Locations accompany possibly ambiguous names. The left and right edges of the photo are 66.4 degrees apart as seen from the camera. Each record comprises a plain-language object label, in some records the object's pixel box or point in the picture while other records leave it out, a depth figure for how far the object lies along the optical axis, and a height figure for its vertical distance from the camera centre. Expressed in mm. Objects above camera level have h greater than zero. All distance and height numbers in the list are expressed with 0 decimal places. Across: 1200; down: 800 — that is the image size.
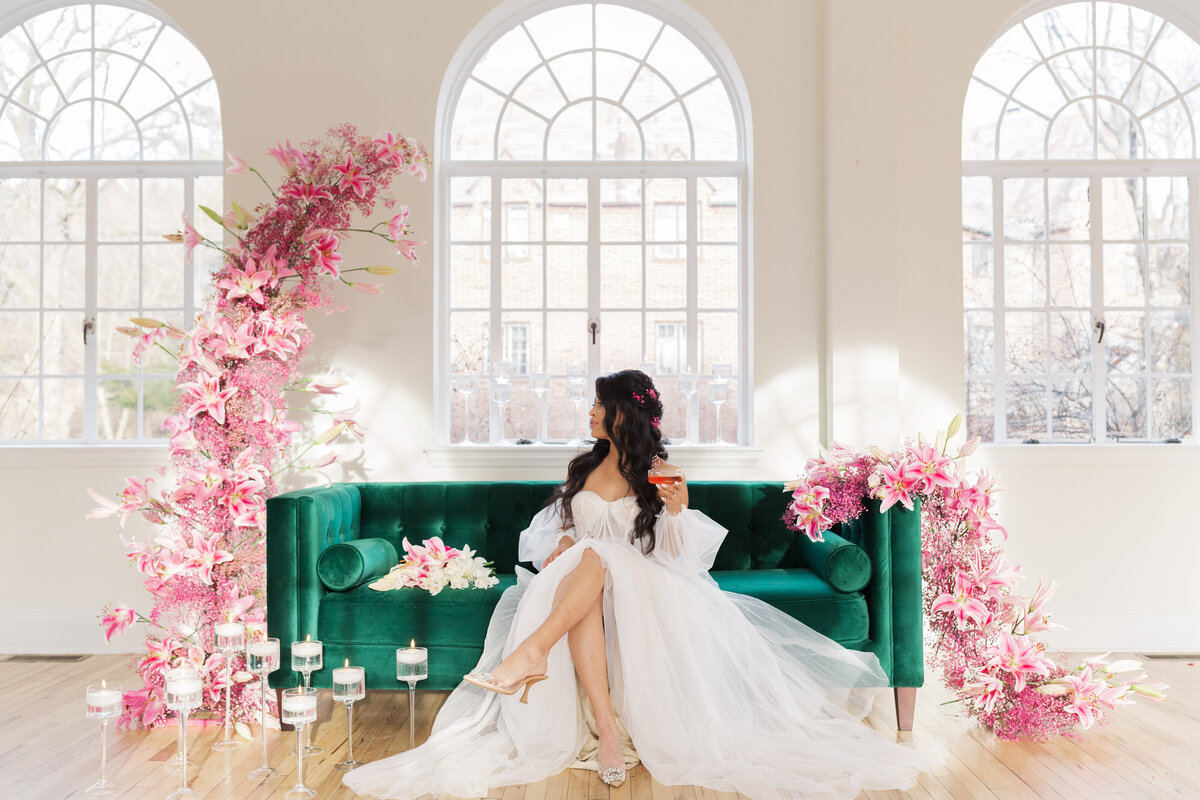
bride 2609 -849
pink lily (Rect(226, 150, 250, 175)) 3379 +958
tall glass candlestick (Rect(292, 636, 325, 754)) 2693 -703
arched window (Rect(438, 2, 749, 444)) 4500 +1023
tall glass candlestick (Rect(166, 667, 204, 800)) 2453 -749
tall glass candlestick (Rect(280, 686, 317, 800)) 2402 -757
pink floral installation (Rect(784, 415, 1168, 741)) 3066 -649
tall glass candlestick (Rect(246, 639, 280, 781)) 2674 -703
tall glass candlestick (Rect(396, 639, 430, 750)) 2699 -727
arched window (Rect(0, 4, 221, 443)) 4535 +1081
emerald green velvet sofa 3139 -649
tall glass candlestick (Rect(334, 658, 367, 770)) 2572 -747
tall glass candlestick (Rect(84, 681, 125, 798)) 2383 -735
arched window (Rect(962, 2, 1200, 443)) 4500 +922
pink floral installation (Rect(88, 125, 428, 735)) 3240 -14
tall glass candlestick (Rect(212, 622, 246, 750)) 2773 -663
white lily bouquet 3189 -539
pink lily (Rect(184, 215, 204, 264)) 3357 +671
